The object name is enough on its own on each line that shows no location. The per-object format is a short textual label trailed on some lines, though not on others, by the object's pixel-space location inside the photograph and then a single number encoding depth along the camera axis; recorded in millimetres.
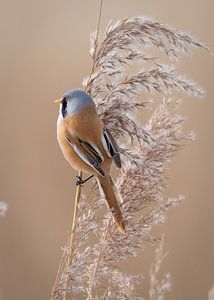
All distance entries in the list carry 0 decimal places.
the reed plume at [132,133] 4355
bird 4602
